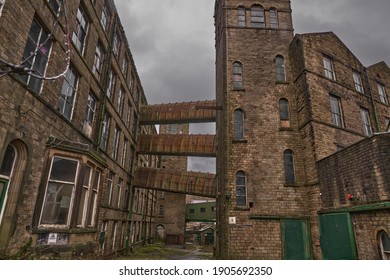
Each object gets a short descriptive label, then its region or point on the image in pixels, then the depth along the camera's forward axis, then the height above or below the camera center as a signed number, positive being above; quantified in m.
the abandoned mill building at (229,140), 7.57 +3.39
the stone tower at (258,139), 11.81 +4.22
